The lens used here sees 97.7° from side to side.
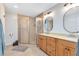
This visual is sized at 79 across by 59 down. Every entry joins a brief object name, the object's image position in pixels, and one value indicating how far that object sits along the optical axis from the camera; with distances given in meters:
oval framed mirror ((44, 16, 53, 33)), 2.51
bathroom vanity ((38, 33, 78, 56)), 2.10
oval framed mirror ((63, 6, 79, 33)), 2.34
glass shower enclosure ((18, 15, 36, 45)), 2.13
